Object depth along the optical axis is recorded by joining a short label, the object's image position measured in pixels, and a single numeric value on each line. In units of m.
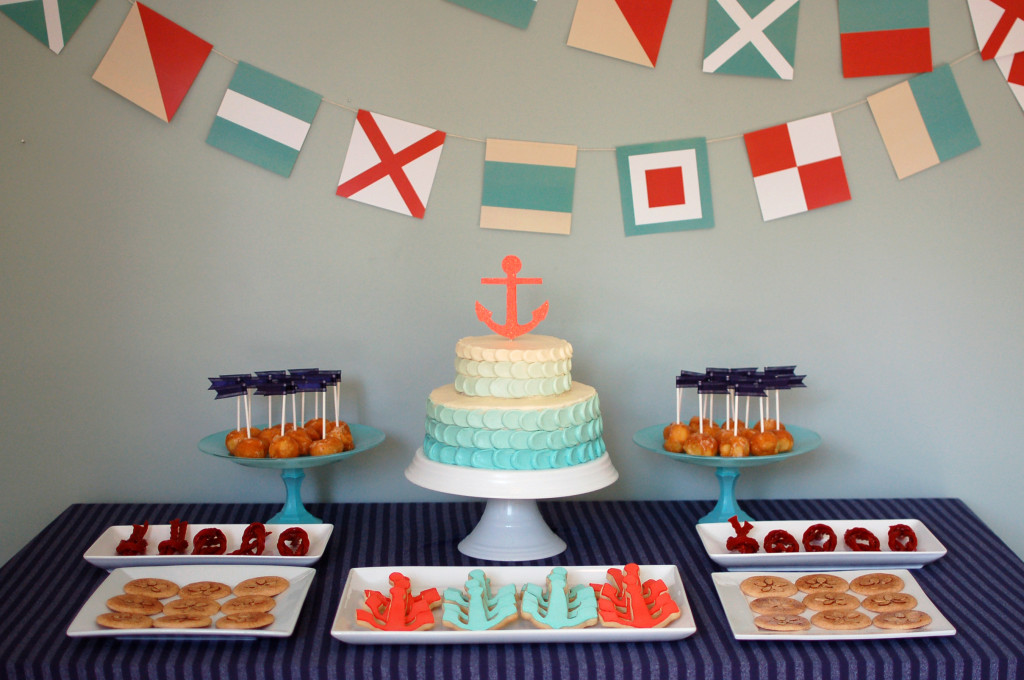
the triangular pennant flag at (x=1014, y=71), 1.61
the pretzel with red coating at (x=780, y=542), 1.33
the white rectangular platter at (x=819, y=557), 1.29
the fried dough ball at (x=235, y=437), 1.42
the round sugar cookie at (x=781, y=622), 1.10
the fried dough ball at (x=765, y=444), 1.40
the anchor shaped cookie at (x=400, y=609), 1.10
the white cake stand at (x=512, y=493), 1.27
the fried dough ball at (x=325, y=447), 1.40
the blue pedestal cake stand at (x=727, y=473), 1.46
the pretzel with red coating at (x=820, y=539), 1.34
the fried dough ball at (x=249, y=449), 1.39
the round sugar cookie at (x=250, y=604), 1.14
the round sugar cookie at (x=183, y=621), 1.09
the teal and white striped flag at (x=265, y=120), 1.56
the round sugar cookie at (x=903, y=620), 1.10
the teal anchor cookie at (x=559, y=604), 1.11
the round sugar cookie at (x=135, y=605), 1.13
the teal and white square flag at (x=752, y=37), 1.58
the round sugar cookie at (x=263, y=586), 1.19
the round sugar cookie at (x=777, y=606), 1.15
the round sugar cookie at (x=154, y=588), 1.19
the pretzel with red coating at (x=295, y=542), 1.32
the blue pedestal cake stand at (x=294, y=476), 1.45
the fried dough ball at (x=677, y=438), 1.44
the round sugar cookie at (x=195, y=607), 1.13
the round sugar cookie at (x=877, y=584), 1.20
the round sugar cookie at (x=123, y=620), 1.09
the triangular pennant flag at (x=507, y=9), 1.57
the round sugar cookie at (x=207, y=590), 1.19
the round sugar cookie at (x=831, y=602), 1.15
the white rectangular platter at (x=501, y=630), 1.08
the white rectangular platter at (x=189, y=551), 1.29
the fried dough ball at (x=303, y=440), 1.42
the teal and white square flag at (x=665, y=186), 1.61
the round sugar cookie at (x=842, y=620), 1.10
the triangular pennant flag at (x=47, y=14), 1.52
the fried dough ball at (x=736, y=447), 1.40
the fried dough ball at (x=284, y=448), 1.39
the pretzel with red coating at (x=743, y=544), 1.32
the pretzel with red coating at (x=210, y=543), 1.34
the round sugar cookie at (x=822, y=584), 1.21
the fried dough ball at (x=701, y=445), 1.41
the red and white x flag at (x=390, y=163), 1.58
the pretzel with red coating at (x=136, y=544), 1.32
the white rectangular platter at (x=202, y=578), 1.07
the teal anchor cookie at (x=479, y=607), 1.11
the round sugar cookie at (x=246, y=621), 1.09
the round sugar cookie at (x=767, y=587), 1.19
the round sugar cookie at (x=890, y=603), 1.15
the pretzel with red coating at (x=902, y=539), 1.34
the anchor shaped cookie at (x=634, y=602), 1.11
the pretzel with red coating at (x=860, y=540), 1.35
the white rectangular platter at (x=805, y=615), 1.09
